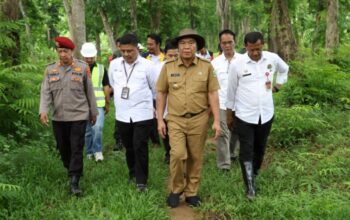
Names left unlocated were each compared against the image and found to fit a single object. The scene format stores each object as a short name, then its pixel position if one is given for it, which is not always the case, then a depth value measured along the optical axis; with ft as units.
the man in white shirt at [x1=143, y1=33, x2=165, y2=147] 27.07
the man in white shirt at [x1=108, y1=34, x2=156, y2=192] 19.21
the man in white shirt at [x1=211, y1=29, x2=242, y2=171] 21.84
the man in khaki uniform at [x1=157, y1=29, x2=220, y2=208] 16.96
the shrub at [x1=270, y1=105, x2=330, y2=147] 26.20
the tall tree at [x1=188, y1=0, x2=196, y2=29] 107.65
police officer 18.98
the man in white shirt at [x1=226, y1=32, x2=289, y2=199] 18.08
